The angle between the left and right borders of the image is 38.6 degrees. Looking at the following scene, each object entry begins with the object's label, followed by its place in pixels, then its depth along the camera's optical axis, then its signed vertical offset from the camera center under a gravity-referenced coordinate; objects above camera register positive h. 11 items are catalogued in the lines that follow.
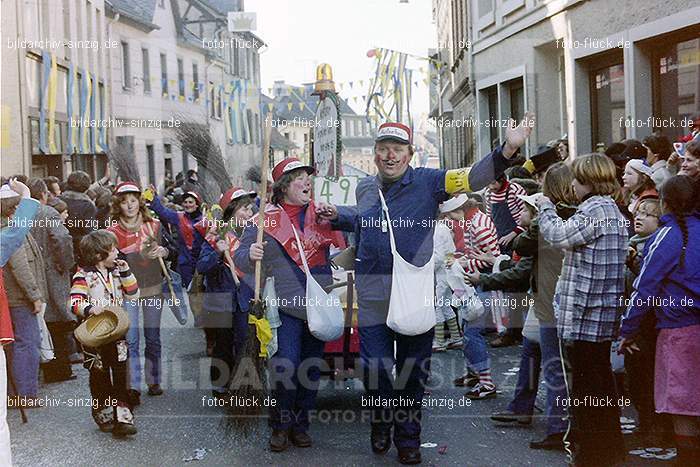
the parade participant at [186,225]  8.55 +0.07
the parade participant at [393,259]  6.00 -0.19
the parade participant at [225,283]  7.62 -0.40
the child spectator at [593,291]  5.37 -0.38
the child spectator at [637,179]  6.33 +0.26
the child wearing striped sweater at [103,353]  6.76 -0.79
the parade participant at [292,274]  6.31 -0.28
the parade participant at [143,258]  7.88 -0.19
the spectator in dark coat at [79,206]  9.55 +0.29
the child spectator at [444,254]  8.37 -0.24
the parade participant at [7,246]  4.81 -0.04
